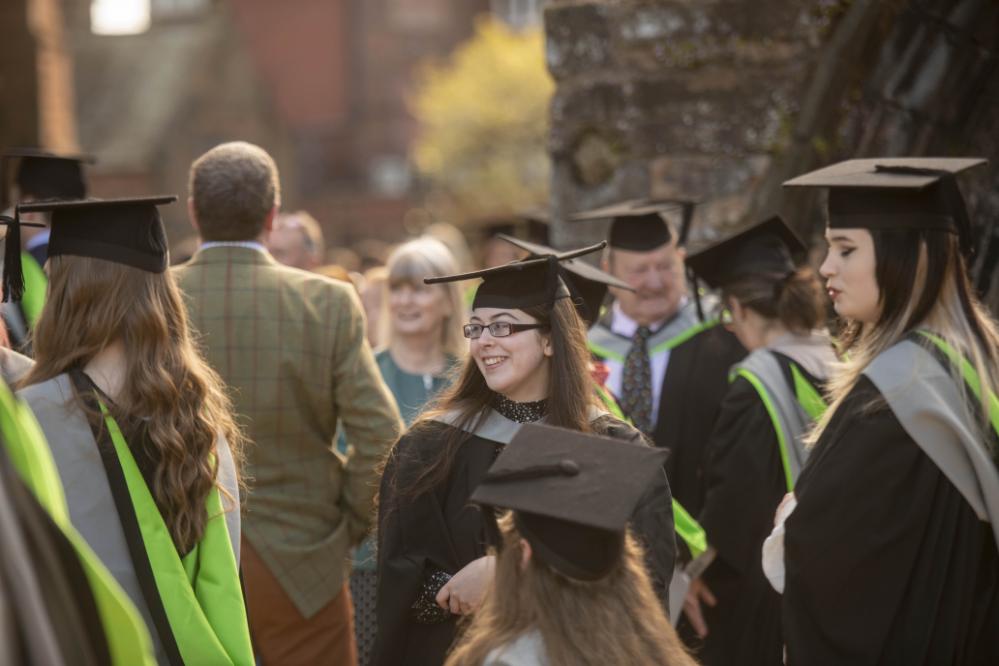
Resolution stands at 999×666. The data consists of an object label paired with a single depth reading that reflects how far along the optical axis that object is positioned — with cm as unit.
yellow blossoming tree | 3619
